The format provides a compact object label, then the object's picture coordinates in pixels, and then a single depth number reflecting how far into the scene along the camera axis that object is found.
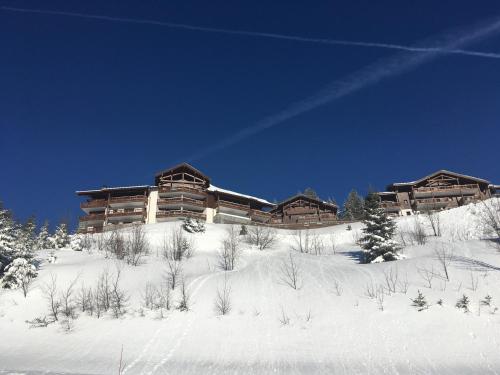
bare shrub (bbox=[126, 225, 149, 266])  29.62
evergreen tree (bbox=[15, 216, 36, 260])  24.59
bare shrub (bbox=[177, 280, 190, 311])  20.50
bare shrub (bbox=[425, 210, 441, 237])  38.27
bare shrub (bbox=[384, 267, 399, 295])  20.41
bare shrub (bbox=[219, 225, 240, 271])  30.13
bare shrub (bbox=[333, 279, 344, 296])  21.21
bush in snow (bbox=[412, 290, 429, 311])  17.75
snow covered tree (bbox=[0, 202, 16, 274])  24.67
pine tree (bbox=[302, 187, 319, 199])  92.25
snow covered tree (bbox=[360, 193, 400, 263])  27.34
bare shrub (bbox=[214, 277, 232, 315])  20.14
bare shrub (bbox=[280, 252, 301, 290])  23.34
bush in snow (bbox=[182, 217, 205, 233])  42.50
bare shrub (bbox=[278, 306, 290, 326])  18.32
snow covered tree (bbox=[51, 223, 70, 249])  37.08
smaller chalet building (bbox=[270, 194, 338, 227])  64.31
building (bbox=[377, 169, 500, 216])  63.88
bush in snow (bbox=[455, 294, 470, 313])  17.12
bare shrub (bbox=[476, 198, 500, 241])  31.12
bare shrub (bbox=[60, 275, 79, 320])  20.39
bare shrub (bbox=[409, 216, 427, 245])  34.52
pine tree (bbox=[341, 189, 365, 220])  70.95
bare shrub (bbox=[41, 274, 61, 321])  20.57
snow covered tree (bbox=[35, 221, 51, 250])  40.06
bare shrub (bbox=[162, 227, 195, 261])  31.58
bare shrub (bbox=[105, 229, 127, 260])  31.23
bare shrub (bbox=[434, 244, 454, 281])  21.14
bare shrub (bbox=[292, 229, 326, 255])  39.25
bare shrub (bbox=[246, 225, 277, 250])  39.44
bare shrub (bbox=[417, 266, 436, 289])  20.59
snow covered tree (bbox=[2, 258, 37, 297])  23.30
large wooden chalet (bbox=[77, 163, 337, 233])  53.03
